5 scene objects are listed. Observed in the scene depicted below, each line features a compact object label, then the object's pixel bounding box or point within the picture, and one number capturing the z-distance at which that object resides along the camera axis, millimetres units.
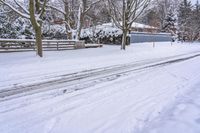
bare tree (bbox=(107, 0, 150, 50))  11264
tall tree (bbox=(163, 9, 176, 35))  26700
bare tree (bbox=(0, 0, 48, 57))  7601
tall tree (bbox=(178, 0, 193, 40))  27107
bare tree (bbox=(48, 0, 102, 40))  12122
